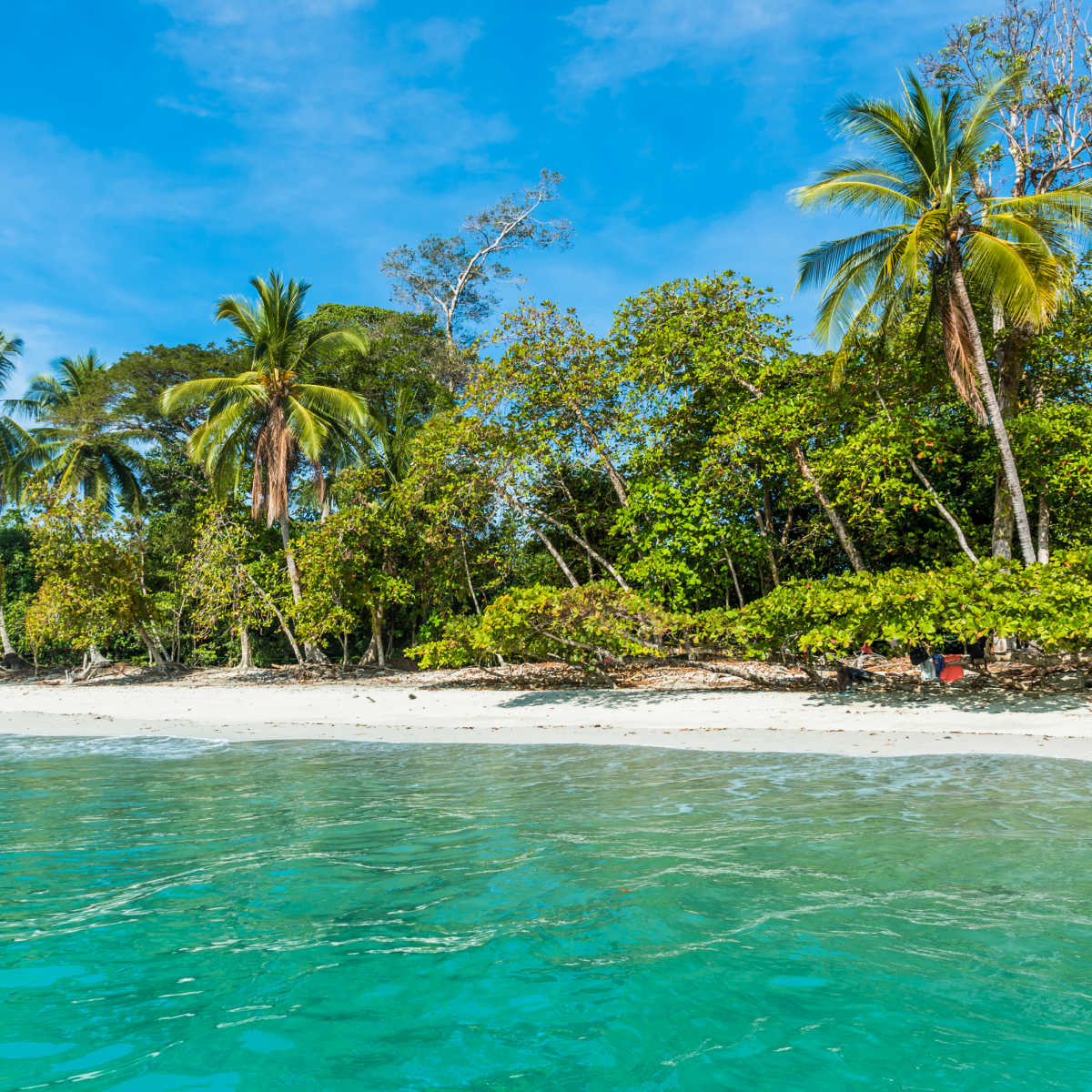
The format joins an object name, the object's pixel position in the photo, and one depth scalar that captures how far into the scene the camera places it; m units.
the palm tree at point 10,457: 28.89
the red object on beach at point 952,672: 12.80
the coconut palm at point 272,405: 20.56
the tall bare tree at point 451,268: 31.22
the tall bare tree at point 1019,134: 14.45
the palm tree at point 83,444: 25.69
